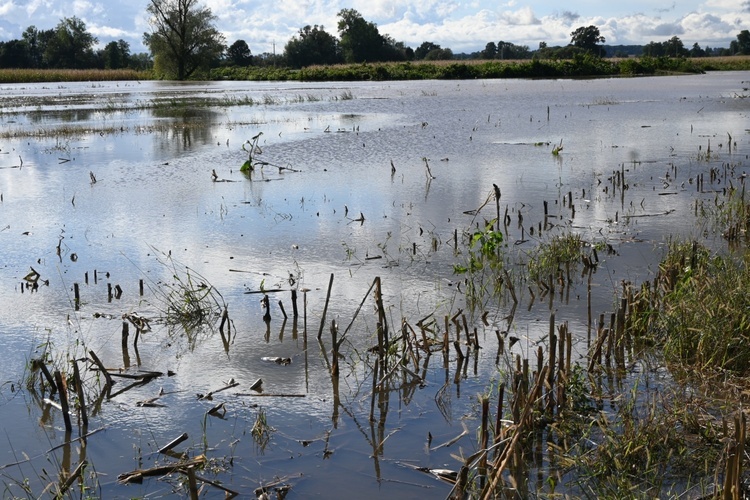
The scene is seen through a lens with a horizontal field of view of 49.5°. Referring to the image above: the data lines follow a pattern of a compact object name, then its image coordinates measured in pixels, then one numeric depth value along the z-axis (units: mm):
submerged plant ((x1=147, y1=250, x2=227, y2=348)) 6340
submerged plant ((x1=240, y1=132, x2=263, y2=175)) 13816
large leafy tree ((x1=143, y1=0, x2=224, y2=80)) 69500
